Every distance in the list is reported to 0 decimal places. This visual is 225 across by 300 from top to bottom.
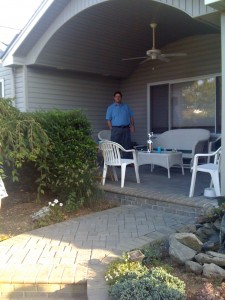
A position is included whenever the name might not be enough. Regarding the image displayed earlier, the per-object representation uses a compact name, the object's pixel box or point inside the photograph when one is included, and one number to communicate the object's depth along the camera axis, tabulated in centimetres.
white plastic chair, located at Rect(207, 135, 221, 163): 712
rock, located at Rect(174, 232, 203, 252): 299
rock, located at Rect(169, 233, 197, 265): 289
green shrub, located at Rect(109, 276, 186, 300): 224
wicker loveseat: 712
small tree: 434
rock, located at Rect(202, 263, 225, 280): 260
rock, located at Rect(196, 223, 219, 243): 328
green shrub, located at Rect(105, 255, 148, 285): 253
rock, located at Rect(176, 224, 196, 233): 345
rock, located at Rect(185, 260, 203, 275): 272
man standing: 706
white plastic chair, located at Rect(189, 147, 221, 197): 444
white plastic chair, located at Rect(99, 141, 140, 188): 557
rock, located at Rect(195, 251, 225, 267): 271
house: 652
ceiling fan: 659
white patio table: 621
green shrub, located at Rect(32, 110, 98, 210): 485
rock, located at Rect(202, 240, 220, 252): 299
